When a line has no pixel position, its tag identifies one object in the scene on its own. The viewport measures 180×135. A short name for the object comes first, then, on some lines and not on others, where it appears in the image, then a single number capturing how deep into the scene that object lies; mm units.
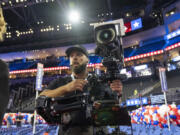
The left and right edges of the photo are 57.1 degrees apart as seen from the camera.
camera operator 1380
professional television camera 1460
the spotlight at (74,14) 13273
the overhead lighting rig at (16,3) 11633
